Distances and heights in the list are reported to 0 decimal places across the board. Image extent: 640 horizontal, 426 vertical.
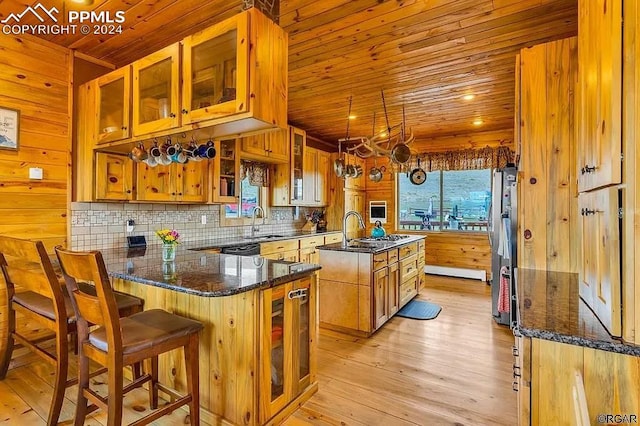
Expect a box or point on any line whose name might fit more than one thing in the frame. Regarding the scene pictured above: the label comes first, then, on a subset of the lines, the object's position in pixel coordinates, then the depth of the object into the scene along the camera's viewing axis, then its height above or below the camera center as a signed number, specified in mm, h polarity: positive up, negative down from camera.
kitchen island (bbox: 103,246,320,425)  1722 -662
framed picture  2436 +661
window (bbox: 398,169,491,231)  6039 +271
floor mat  3848 -1200
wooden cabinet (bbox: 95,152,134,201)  2730 +323
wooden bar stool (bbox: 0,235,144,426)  1712 -574
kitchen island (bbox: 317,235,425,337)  3193 -744
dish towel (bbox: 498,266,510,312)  3537 -852
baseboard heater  5707 -1055
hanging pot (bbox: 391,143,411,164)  3355 +653
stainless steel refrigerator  3498 -205
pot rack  3363 +737
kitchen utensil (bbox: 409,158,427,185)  5211 +630
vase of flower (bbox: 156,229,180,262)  2260 -205
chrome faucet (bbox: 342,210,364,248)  3579 -264
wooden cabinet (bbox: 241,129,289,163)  4177 +924
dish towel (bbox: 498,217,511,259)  3543 -257
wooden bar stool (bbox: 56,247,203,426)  1384 -589
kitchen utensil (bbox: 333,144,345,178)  4152 +614
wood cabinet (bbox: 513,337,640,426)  921 -514
